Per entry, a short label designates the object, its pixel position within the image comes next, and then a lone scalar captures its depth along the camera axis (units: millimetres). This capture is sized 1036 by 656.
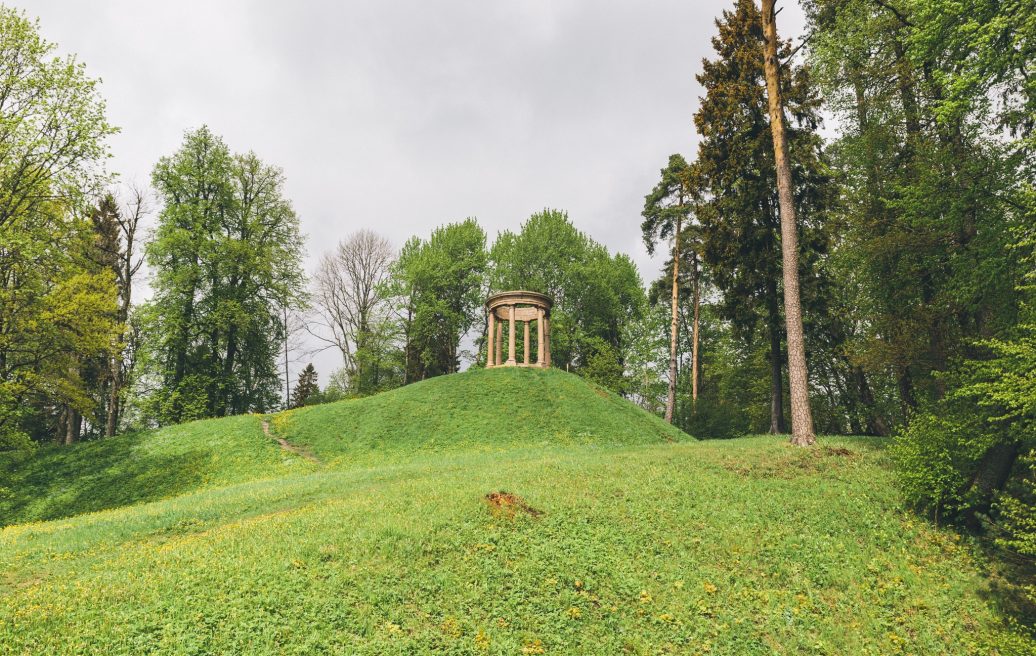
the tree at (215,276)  30062
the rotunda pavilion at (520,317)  30719
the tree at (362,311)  42125
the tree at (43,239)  16891
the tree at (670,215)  31938
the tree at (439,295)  42531
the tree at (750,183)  21375
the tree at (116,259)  28312
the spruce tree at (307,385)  48750
